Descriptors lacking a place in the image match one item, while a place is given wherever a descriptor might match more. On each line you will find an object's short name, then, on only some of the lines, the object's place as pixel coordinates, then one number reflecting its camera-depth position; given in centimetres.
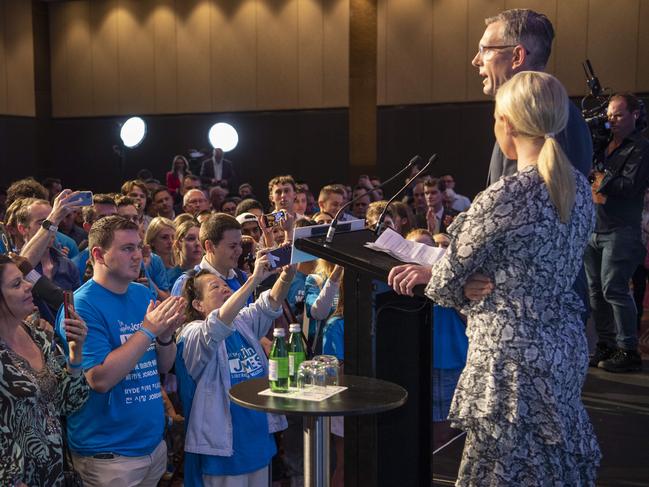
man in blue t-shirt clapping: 278
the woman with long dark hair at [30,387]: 240
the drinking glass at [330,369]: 234
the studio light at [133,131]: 1429
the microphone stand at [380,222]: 246
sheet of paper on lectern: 235
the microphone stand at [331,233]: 247
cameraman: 575
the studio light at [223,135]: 1422
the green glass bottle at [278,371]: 230
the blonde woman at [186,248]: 482
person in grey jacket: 305
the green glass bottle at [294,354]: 235
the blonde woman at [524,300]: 206
